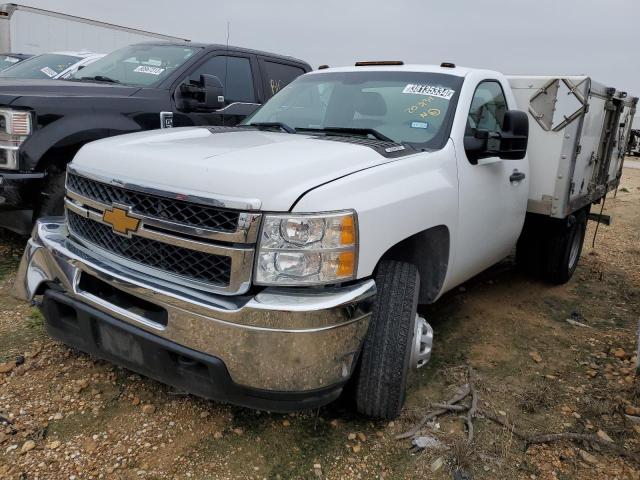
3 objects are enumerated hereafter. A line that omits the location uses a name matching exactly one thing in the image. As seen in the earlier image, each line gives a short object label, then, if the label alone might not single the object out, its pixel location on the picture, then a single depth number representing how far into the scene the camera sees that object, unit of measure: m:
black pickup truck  3.98
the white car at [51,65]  6.89
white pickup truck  2.14
